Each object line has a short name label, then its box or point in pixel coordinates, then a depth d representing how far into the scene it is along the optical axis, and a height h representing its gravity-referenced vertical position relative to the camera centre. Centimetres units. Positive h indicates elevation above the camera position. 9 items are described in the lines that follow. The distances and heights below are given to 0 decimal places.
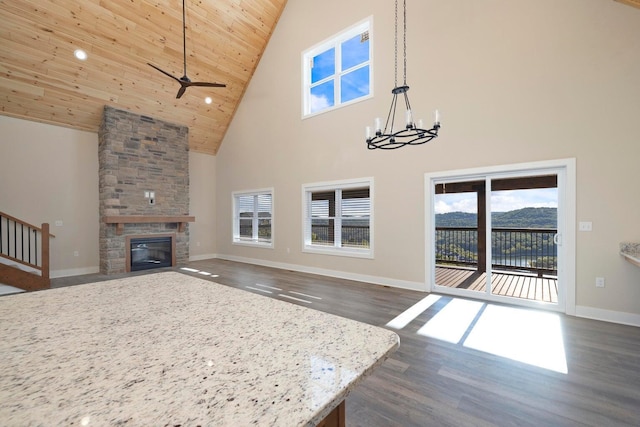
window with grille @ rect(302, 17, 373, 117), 550 +298
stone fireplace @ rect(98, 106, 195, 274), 616 +64
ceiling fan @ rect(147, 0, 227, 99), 416 +194
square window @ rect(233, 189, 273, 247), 727 -16
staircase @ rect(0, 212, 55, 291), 458 -75
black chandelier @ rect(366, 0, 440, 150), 339 +175
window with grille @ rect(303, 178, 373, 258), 555 -13
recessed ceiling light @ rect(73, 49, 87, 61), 507 +285
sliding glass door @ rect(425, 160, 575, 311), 384 -25
